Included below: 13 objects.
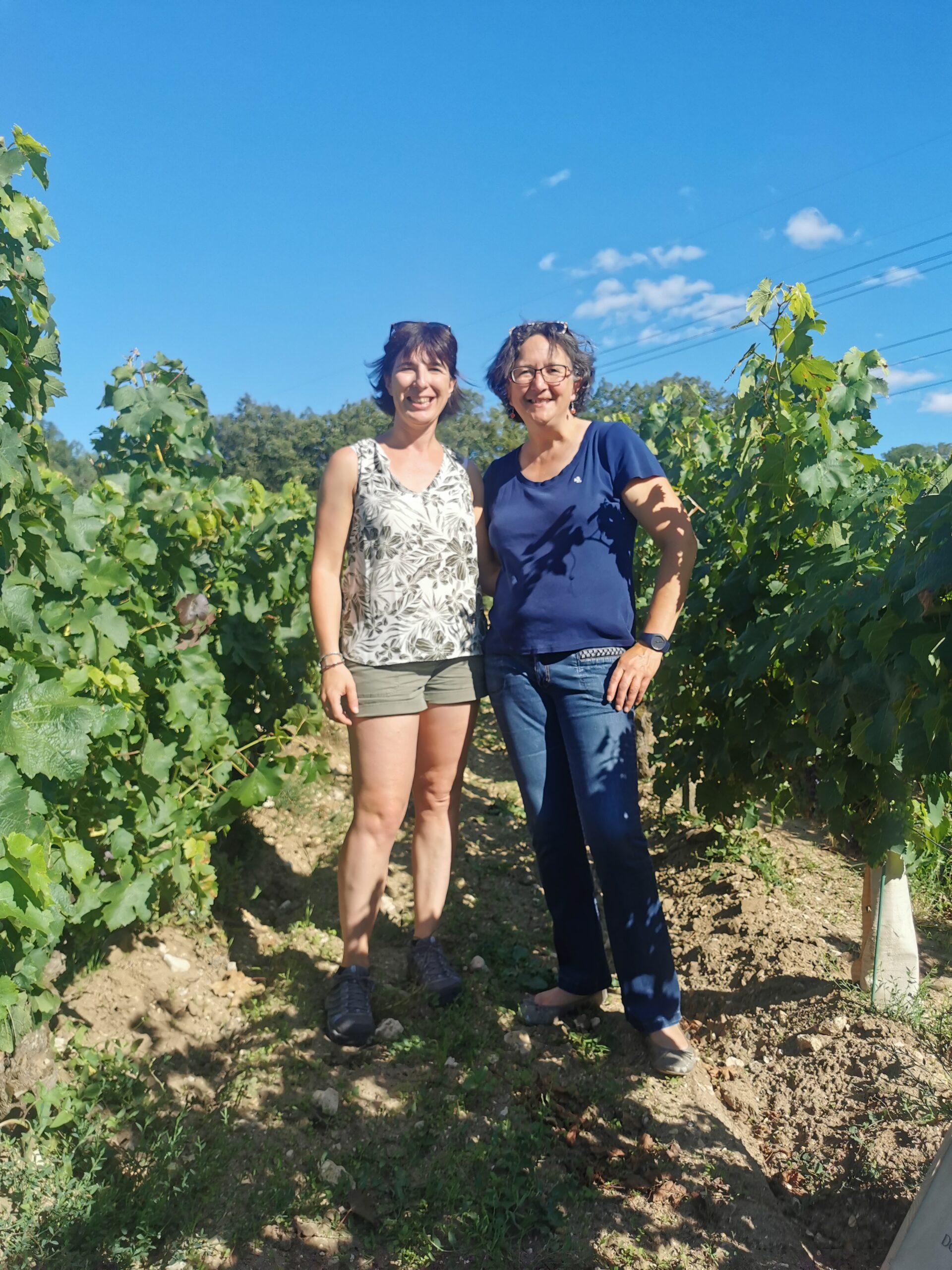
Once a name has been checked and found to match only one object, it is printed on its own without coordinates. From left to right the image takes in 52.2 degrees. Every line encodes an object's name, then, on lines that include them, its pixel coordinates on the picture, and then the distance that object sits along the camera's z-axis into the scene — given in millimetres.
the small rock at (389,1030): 2836
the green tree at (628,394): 44719
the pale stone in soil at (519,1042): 2787
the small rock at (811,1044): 2684
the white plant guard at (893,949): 2834
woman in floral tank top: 2637
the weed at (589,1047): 2725
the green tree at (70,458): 64750
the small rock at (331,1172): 2254
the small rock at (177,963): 3143
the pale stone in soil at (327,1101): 2490
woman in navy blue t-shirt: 2521
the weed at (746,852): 3988
